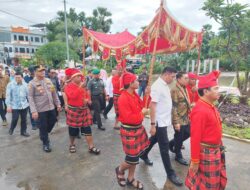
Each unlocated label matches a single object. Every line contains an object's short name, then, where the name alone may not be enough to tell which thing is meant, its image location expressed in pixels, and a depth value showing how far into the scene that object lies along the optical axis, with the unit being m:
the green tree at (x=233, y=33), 8.24
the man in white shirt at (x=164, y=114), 3.52
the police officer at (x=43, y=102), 4.70
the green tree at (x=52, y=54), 22.69
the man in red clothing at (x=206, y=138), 2.38
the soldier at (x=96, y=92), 6.36
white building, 51.16
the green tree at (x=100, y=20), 38.97
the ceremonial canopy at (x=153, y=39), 4.70
